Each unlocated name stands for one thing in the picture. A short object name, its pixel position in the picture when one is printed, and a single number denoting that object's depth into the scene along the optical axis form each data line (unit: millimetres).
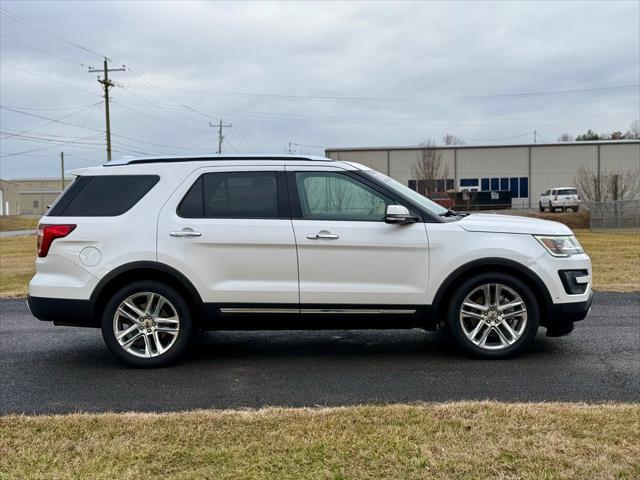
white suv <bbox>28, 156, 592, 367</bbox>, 5633
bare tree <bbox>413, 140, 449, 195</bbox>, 57156
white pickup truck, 45031
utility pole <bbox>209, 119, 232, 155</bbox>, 75425
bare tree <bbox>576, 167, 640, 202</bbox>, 43156
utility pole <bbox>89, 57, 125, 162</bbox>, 47188
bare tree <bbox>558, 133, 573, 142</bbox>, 93562
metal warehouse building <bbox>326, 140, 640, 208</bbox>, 61312
